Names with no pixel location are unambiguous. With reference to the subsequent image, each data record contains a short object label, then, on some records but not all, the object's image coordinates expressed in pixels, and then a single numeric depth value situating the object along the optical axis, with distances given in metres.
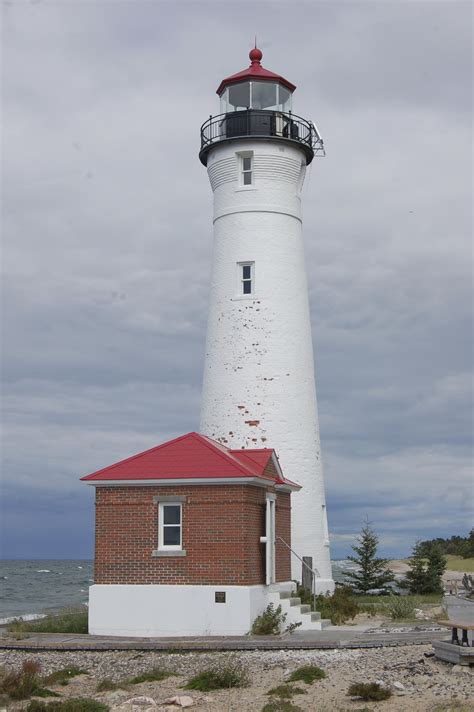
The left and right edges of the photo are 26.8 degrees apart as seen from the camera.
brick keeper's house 21.09
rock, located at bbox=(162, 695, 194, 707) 14.57
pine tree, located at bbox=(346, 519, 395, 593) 33.09
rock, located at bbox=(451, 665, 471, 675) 15.48
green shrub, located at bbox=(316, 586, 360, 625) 23.63
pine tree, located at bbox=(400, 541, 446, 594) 33.25
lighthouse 26.45
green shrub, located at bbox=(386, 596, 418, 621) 24.14
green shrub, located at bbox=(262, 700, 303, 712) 13.81
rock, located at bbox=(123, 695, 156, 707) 14.64
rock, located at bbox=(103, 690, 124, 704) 15.08
